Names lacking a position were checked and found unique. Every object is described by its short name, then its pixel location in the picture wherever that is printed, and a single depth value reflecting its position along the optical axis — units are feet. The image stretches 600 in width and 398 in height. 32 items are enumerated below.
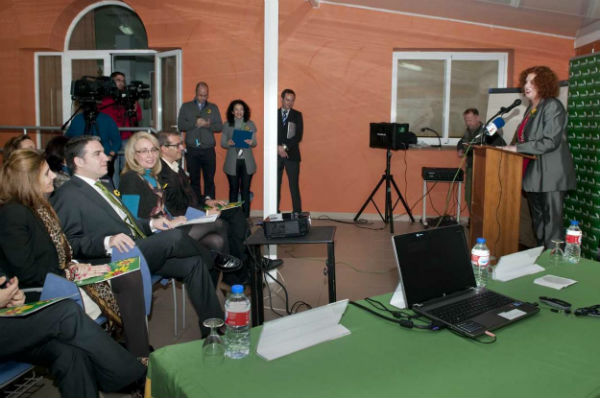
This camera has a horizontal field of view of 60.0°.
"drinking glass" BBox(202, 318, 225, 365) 4.53
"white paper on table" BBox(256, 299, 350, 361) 4.65
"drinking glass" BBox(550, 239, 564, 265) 7.80
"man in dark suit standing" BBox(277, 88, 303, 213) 21.38
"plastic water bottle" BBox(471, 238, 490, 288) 6.75
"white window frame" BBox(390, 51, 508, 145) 22.56
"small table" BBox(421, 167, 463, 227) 21.29
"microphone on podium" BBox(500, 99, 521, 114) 12.27
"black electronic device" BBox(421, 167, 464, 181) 21.27
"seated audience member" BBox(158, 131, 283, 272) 12.28
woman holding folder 20.94
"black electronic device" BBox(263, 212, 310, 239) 9.25
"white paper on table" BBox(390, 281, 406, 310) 5.78
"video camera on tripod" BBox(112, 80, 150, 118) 20.53
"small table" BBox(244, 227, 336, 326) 9.08
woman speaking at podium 12.35
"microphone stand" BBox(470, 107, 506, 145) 12.35
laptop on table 5.42
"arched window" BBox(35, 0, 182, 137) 25.14
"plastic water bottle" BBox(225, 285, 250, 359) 4.62
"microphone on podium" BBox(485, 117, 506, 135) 12.19
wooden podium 12.68
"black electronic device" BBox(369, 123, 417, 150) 20.77
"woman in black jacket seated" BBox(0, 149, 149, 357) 7.00
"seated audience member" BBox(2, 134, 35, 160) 11.71
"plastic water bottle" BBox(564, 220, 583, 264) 7.97
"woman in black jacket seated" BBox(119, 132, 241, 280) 10.85
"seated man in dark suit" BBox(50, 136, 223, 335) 8.60
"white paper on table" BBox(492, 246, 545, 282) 6.95
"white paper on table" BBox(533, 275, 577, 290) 6.66
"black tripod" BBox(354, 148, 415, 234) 21.12
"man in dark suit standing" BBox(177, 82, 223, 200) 21.49
